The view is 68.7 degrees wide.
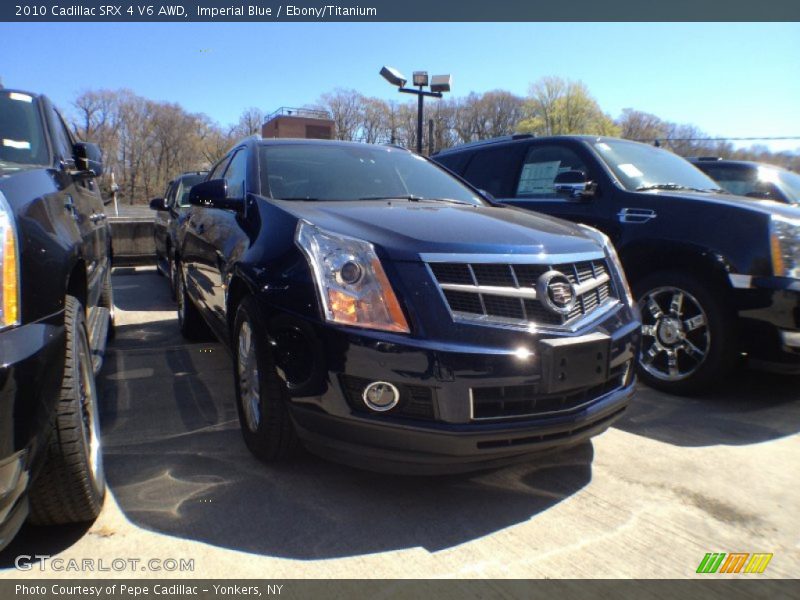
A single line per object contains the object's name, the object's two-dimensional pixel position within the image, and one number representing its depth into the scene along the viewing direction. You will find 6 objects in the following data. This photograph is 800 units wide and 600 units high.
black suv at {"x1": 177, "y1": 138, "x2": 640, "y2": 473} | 2.22
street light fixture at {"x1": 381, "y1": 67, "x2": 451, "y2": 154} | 13.28
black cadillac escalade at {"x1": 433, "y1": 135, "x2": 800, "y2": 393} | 3.55
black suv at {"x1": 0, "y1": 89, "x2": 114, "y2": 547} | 1.64
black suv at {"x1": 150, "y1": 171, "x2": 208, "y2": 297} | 6.41
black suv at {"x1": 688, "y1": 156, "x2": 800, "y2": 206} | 7.14
